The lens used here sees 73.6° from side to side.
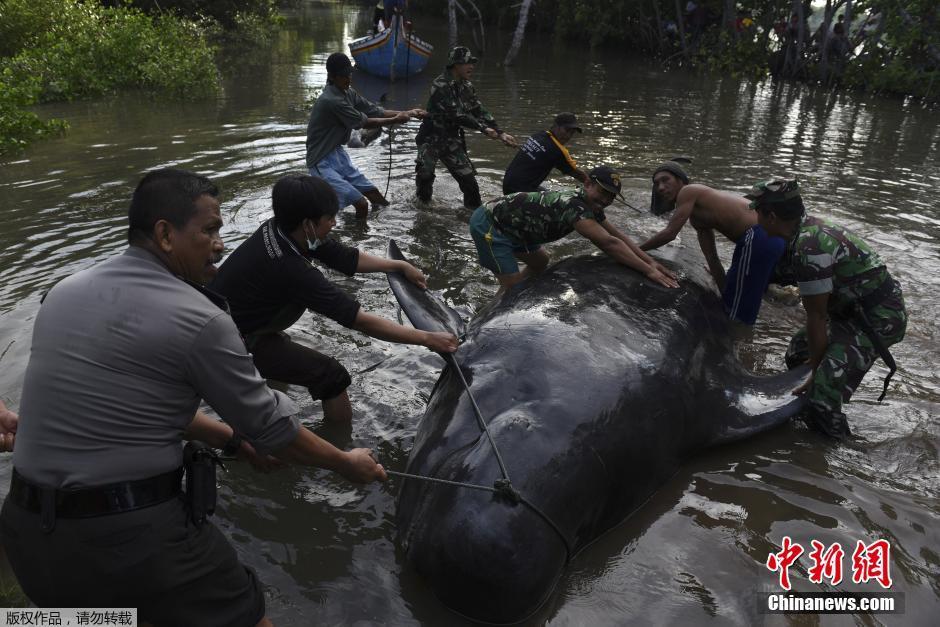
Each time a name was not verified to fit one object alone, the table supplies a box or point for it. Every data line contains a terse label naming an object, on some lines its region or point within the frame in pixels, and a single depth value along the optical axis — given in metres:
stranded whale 2.77
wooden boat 20.86
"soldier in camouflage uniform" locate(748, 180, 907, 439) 4.32
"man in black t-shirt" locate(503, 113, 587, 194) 7.54
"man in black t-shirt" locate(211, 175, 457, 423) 3.72
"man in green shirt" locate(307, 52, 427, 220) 7.93
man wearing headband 5.44
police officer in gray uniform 2.11
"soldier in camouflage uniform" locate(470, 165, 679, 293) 4.95
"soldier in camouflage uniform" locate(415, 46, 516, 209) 9.07
